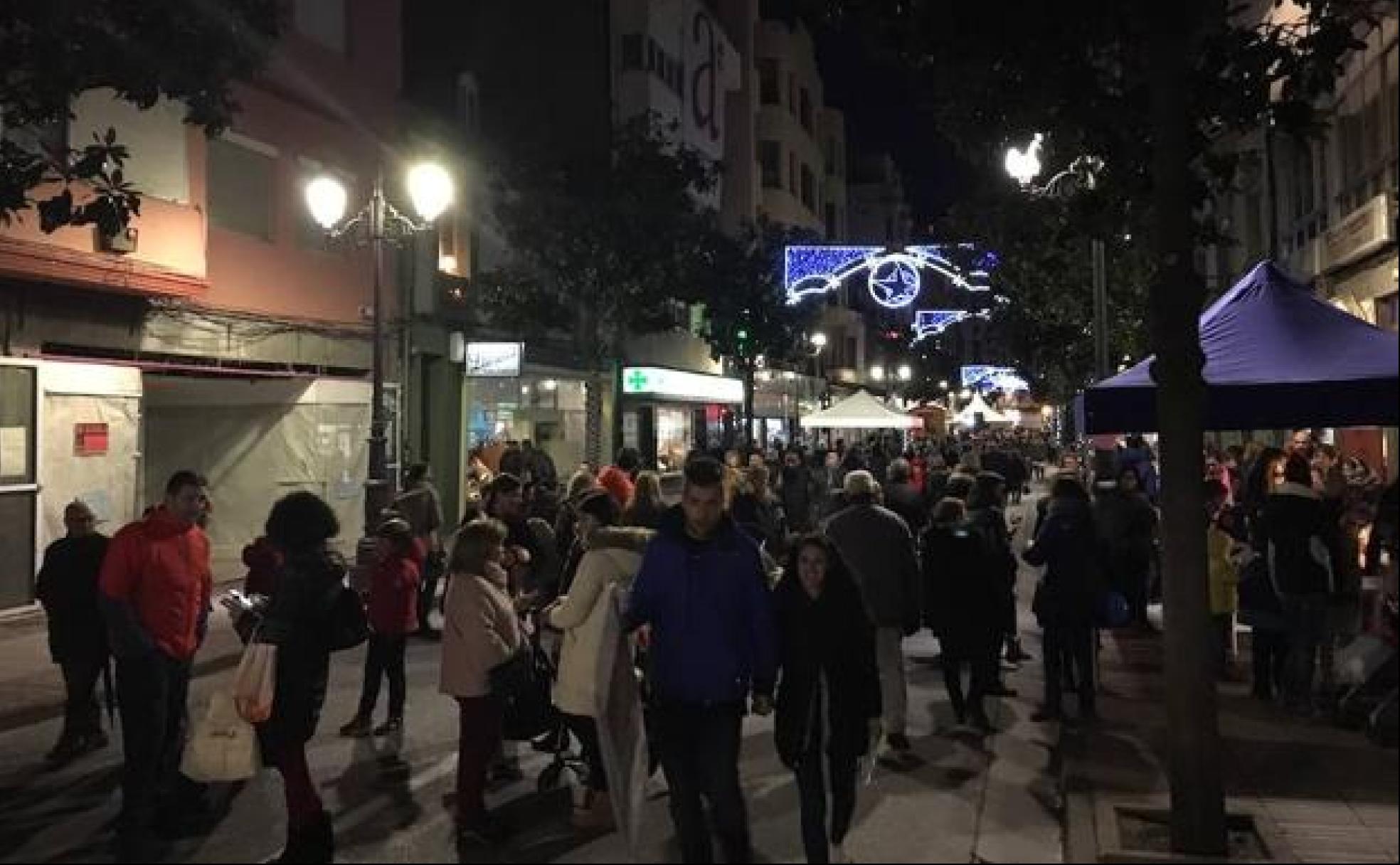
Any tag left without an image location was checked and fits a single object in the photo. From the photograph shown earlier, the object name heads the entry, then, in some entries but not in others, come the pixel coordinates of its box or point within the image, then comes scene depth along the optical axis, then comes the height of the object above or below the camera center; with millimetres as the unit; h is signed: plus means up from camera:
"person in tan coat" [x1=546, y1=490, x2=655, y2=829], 5895 -709
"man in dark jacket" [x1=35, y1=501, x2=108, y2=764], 7906 -931
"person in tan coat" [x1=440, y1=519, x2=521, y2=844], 6285 -936
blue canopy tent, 6273 +480
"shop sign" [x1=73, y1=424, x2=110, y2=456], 14422 +281
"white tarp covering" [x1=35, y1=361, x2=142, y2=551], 14070 +235
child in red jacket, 8430 -1009
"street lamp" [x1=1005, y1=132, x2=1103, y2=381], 13808 +2882
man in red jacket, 6164 -798
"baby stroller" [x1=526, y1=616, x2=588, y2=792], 7098 -1605
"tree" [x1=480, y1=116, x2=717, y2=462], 22891 +4060
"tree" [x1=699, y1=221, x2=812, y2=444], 27953 +3739
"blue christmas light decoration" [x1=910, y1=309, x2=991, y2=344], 28469 +3349
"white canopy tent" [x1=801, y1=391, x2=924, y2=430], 25625 +920
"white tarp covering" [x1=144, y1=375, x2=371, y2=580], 18250 +277
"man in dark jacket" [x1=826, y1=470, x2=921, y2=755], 8133 -762
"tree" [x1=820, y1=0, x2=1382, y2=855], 5676 +1919
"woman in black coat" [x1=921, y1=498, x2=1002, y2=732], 8648 -1003
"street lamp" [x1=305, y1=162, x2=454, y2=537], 13414 +2723
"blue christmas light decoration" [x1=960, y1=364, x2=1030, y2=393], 48875 +3271
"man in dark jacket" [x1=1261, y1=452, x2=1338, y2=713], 7891 -635
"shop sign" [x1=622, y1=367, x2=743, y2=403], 30719 +2105
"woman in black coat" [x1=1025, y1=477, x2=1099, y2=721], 8672 -871
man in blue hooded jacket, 5184 -769
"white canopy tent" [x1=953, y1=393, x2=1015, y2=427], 43950 +1690
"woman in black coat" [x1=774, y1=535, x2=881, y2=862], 5387 -918
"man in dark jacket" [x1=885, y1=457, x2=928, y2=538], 12867 -360
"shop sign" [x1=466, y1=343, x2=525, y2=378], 21812 +1769
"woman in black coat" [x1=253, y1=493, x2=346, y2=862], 5789 -823
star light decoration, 21188 +3321
